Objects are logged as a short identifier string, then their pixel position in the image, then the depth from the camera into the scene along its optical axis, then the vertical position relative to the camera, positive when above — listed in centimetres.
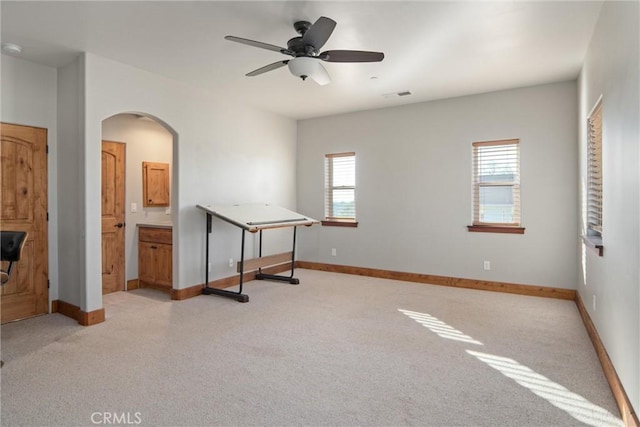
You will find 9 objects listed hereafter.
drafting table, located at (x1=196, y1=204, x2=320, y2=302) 455 -17
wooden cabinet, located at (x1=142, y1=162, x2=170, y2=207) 541 +37
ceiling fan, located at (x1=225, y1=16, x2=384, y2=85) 275 +123
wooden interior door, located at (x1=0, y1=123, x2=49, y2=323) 374 -3
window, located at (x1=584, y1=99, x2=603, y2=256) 321 +30
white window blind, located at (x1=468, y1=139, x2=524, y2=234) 493 +32
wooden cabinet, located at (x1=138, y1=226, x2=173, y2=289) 496 -67
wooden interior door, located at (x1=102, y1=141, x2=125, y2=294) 495 -10
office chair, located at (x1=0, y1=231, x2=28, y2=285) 306 -32
